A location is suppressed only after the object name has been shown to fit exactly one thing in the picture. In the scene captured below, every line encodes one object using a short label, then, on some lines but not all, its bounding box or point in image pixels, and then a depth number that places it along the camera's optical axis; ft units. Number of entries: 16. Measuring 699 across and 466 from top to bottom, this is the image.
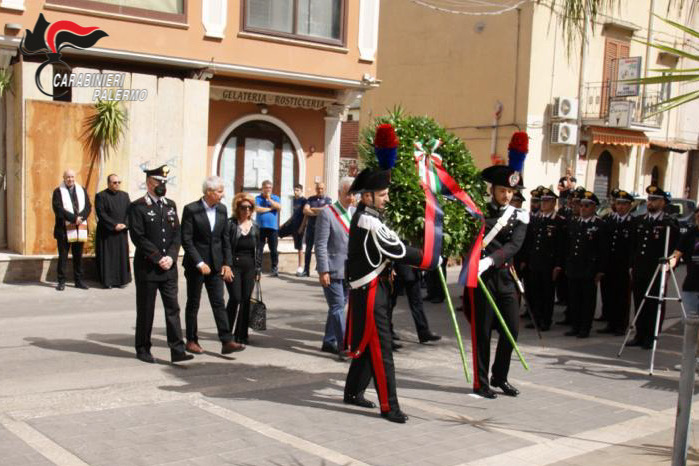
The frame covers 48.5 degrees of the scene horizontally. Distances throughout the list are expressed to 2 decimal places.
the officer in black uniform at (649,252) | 32.12
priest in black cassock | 41.73
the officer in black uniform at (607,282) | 35.27
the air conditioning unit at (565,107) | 77.15
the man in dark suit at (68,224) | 40.63
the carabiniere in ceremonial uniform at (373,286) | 20.70
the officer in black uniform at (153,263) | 25.77
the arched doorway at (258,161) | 54.44
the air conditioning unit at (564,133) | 77.61
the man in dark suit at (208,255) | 27.09
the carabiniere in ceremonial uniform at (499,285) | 23.34
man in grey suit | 27.48
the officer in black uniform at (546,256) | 36.35
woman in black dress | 28.45
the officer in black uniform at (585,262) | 34.37
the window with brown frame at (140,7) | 45.06
